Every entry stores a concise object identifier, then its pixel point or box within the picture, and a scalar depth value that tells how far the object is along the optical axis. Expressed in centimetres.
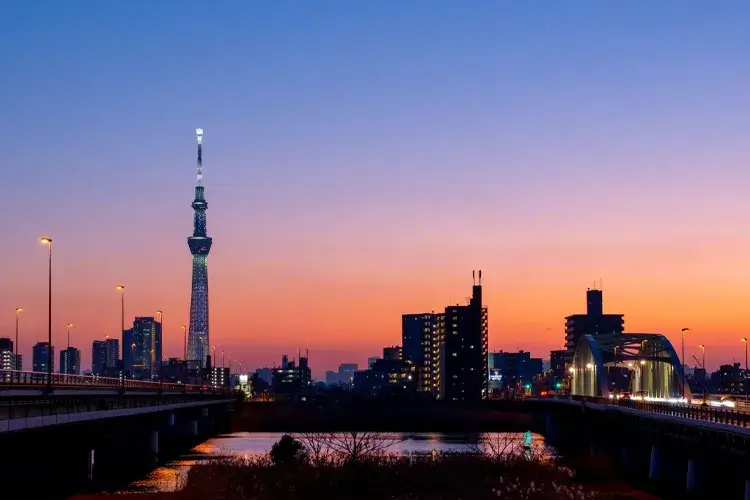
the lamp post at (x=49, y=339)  8431
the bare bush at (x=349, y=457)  9358
